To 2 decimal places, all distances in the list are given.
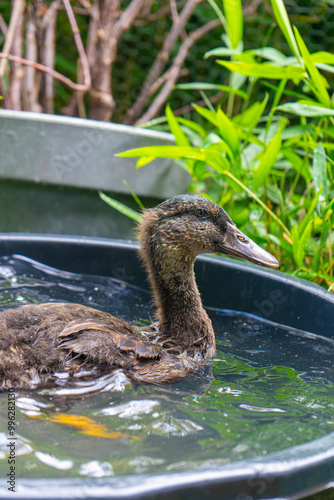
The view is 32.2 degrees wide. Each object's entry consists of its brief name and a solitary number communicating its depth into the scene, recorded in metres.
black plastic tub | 1.03
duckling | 1.79
